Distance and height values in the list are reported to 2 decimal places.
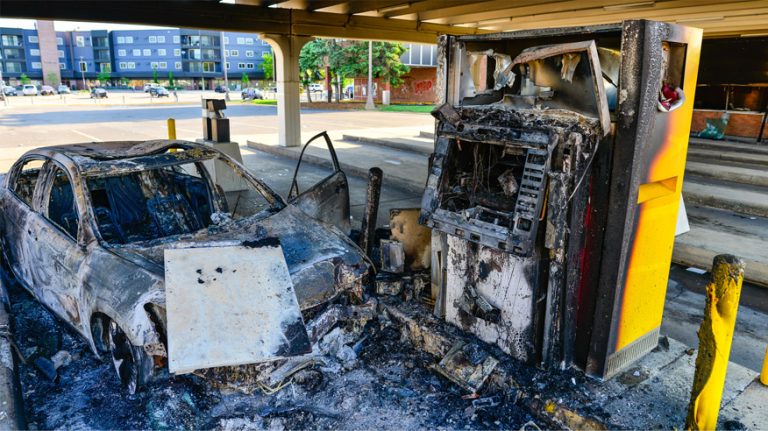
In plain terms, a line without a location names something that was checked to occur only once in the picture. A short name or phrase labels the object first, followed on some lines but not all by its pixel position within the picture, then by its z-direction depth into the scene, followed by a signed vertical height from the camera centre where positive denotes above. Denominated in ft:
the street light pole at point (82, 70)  258.67 +10.65
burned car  11.04 -3.60
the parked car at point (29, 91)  170.91 +0.10
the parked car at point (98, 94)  146.41 -0.48
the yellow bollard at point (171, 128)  34.61 -2.24
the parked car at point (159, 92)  157.17 +0.28
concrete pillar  46.14 +0.06
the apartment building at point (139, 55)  246.88 +17.49
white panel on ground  10.06 -4.27
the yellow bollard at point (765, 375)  10.59 -5.36
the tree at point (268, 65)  176.35 +9.59
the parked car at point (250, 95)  145.59 -0.19
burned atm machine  9.87 -1.93
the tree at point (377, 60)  109.81 +7.35
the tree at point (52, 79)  224.53 +5.20
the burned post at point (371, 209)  16.87 -3.52
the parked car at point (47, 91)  184.55 +0.18
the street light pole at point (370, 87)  104.72 +1.60
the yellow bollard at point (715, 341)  8.63 -3.94
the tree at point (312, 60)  118.62 +7.75
